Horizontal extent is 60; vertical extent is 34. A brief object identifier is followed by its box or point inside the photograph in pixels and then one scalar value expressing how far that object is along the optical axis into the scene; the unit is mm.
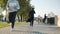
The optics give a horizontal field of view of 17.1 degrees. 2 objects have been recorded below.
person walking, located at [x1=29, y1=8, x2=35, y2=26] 15641
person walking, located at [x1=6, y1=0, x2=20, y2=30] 10531
